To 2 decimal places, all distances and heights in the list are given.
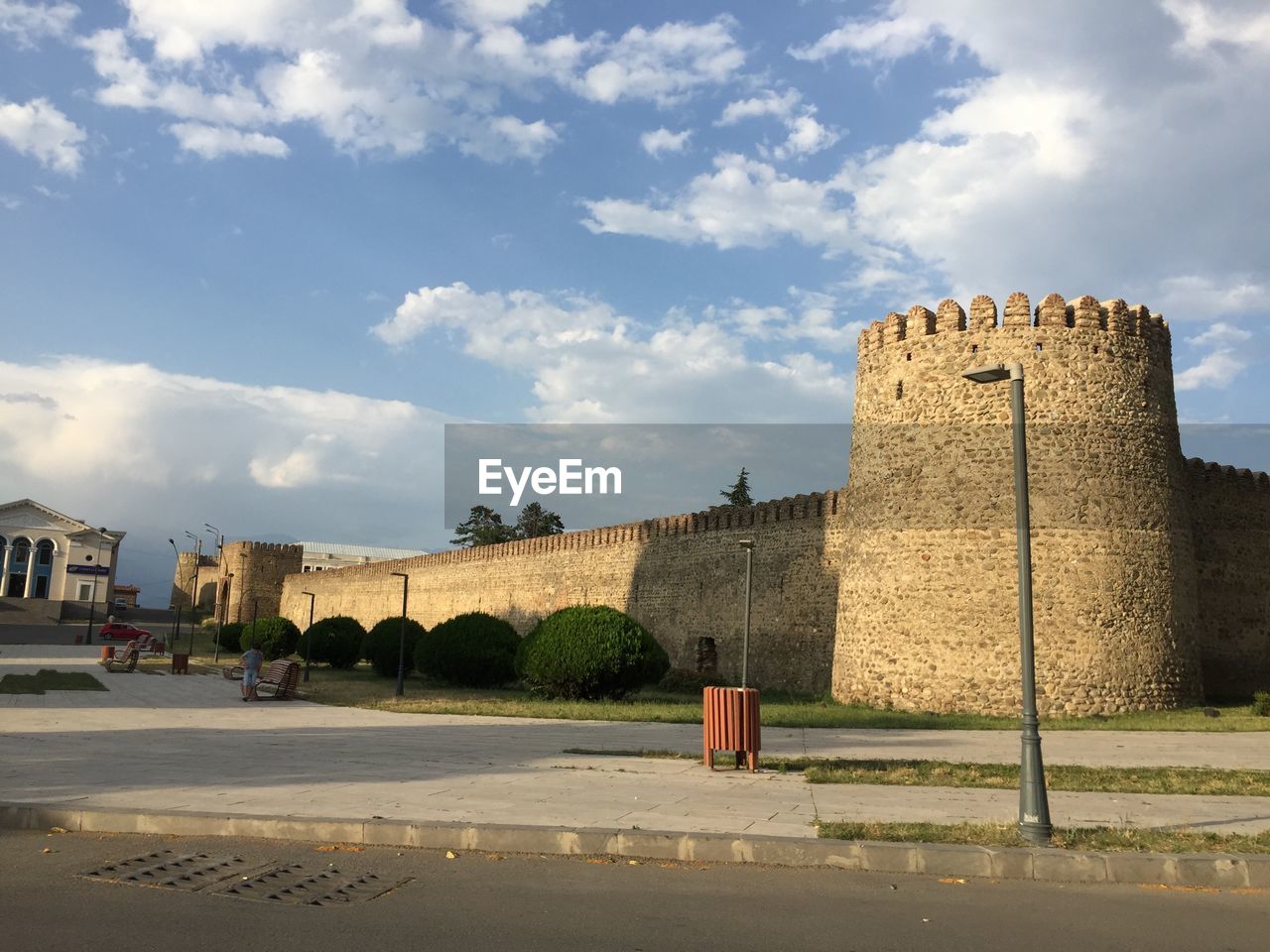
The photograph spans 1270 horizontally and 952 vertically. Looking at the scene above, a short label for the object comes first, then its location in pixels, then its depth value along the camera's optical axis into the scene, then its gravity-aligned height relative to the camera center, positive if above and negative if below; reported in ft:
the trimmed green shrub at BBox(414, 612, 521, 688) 79.87 -2.10
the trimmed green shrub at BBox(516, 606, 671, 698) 64.64 -1.76
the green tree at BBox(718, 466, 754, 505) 180.14 +25.63
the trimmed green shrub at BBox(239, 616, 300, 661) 122.62 -1.93
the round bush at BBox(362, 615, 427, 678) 99.25 -2.08
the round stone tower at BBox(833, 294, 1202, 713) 52.85 +6.44
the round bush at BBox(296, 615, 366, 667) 113.39 -2.27
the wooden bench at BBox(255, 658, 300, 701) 66.44 -3.99
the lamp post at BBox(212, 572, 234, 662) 209.43 +6.77
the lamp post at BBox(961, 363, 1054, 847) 20.92 -0.47
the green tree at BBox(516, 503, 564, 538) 248.32 +26.92
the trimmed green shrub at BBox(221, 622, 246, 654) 146.82 -2.48
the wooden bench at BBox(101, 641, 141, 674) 91.61 -4.26
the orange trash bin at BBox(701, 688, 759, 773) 31.94 -2.94
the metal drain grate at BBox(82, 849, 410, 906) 16.99 -4.71
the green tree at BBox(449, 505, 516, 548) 254.06 +25.36
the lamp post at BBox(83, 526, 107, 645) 230.29 +12.87
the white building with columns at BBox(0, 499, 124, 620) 229.04 +14.32
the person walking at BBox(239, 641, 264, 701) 65.00 -3.49
